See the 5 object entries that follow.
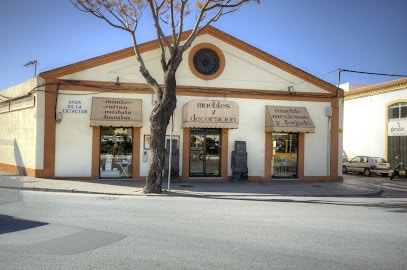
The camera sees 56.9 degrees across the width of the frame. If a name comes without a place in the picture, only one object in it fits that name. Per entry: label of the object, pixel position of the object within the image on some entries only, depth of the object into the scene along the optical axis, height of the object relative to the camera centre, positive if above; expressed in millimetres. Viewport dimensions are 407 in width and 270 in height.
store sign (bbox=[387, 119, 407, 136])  27344 +1370
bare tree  14109 +2132
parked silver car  25969 -1386
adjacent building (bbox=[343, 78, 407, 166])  27594 +2034
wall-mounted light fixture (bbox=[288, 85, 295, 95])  19688 +2874
